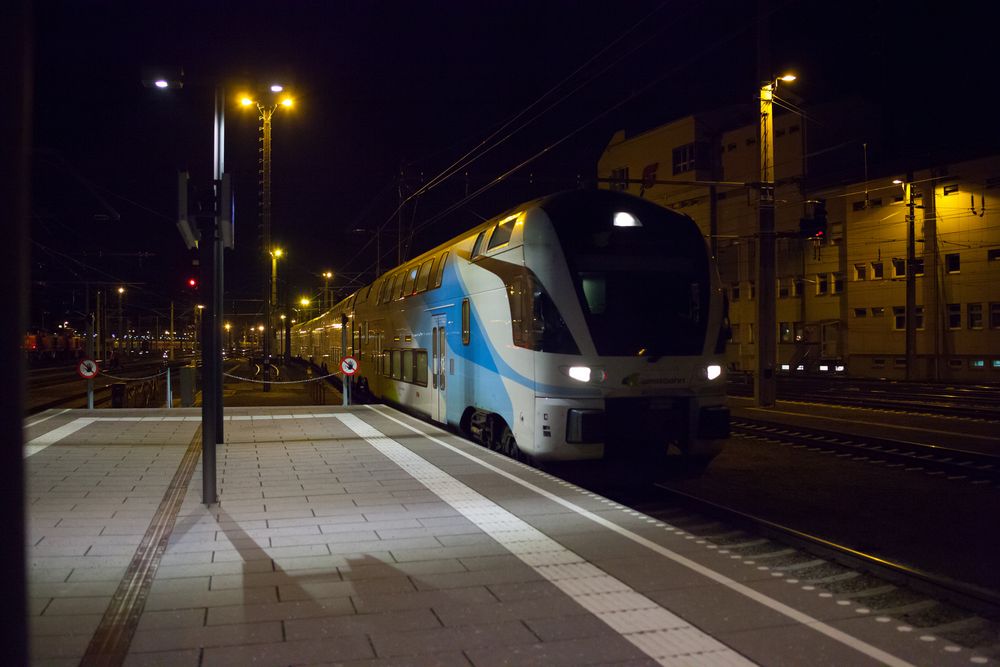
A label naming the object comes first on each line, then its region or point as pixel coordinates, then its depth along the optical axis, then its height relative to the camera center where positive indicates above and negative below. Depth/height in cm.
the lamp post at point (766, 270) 2077 +190
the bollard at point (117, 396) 2031 -120
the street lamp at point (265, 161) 2369 +572
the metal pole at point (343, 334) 2783 +43
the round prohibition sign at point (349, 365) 1823 -43
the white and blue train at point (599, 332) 984 +16
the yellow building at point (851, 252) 3684 +460
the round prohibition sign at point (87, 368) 1800 -44
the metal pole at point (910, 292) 3578 +220
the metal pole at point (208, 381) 750 -32
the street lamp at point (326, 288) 4587 +364
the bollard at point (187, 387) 2067 -101
